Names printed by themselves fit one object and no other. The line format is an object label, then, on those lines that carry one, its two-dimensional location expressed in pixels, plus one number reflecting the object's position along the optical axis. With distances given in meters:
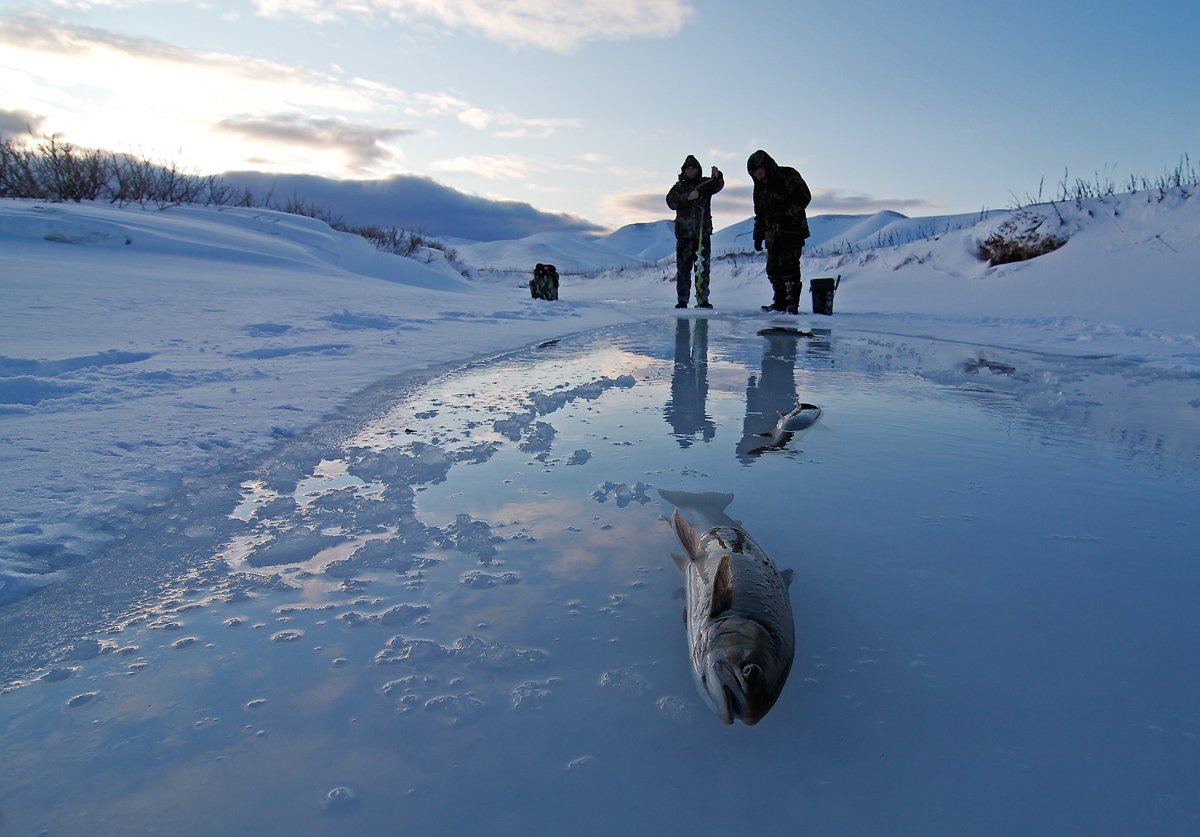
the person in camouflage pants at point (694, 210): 11.38
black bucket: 11.09
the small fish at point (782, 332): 8.38
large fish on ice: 1.19
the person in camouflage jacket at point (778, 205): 9.97
